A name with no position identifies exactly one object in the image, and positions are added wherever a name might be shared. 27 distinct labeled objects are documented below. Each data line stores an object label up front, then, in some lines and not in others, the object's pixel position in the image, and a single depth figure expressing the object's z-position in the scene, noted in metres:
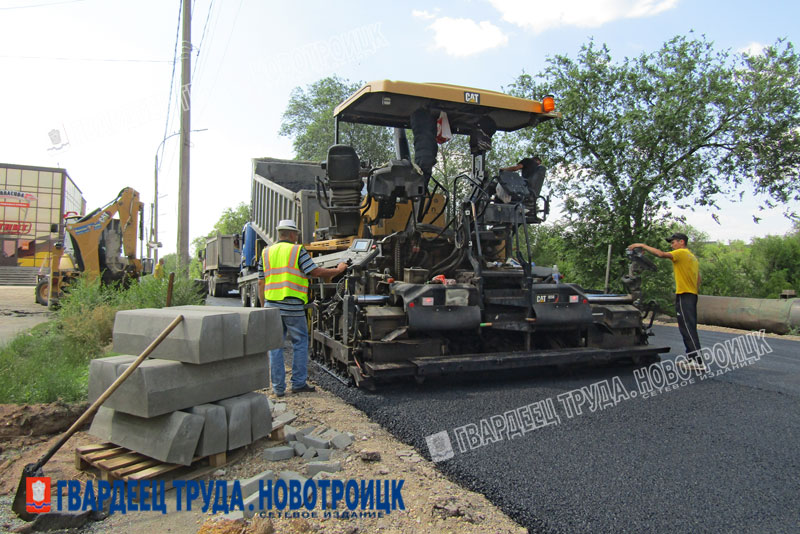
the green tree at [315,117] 28.11
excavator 10.70
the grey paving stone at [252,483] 2.66
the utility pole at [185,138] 10.30
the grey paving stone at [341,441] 3.34
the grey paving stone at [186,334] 2.99
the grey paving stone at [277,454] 3.18
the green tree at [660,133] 12.35
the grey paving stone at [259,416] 3.26
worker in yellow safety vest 4.71
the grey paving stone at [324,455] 3.18
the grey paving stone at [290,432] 3.49
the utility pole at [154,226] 24.09
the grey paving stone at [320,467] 2.95
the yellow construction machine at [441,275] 4.62
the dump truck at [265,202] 8.84
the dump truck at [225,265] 17.25
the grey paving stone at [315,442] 3.30
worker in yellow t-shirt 5.30
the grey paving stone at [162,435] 2.82
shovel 2.51
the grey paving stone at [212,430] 2.96
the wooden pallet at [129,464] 2.77
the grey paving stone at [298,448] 3.26
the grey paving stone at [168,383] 2.83
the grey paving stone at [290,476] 2.80
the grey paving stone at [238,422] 3.11
